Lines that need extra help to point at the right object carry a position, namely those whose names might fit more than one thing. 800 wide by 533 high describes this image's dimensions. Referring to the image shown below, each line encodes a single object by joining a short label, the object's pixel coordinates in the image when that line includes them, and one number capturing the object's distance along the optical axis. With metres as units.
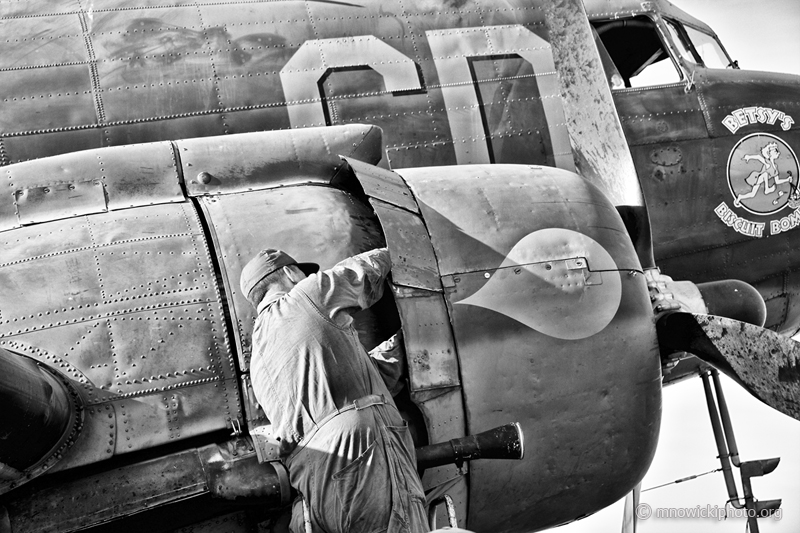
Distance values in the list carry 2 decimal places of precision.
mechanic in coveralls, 4.64
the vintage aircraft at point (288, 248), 5.11
